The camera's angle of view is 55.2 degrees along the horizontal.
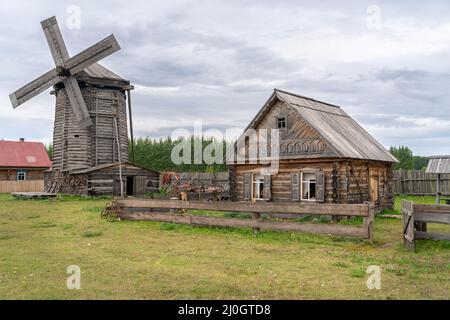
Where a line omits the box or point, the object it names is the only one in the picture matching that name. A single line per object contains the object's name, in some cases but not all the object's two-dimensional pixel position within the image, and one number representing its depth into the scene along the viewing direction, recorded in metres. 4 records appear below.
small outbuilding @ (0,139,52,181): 47.06
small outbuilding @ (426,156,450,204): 24.00
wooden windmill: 33.97
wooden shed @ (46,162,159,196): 34.69
